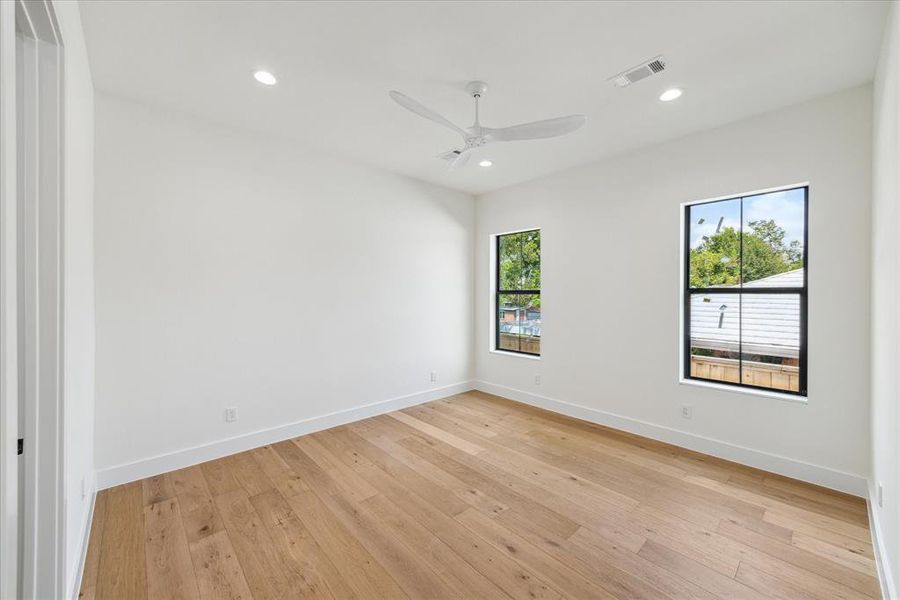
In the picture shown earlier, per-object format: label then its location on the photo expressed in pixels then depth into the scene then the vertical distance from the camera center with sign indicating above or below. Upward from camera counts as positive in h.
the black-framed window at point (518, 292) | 4.76 +0.07
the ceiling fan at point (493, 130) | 2.22 +1.05
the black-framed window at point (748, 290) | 2.92 +0.07
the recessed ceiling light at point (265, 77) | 2.46 +1.42
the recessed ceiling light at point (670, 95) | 2.62 +1.42
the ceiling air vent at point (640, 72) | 2.30 +1.41
